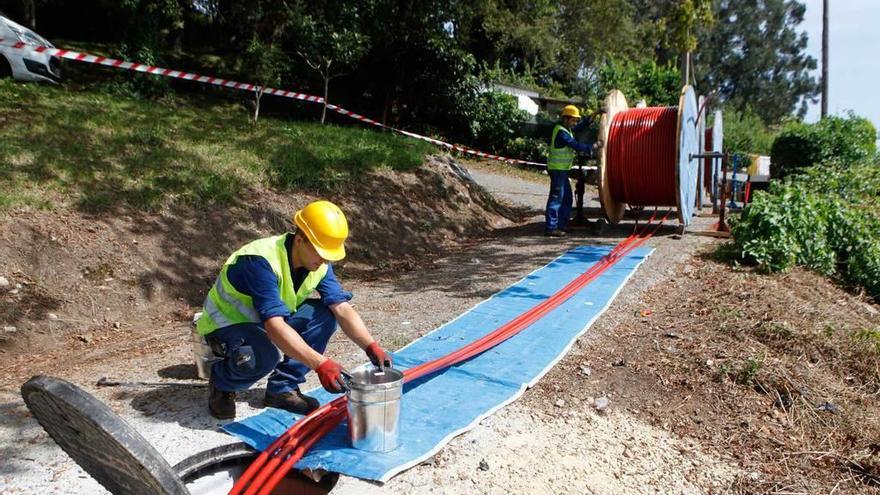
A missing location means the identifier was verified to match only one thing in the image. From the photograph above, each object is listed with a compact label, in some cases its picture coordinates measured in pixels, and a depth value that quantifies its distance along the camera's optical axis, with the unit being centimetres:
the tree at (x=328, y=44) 1501
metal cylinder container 320
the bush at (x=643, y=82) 2142
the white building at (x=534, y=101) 2327
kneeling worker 320
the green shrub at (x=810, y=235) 749
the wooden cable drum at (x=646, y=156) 911
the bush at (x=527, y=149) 2003
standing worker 935
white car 1098
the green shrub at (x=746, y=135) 2467
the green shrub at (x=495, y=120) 2012
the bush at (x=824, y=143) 1675
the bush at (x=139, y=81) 1350
